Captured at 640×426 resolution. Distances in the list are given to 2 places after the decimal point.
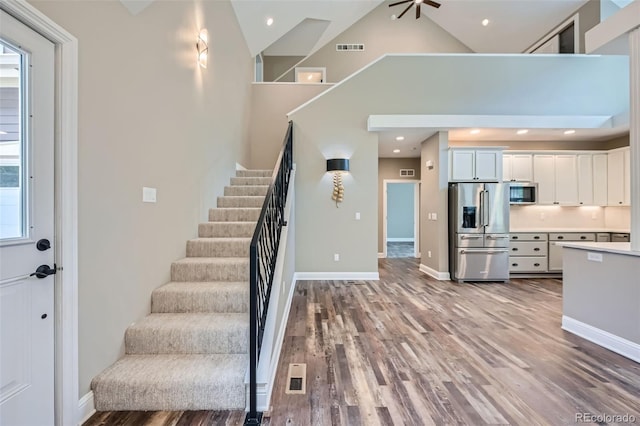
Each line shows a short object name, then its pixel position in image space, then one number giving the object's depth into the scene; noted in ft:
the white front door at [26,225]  4.63
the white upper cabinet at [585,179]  19.47
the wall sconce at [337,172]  16.84
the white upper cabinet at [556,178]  19.45
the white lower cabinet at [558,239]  18.54
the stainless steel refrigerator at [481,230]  17.37
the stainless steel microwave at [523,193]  19.42
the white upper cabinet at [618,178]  18.39
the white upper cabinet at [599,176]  19.42
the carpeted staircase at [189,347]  6.10
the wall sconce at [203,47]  11.87
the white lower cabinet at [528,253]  18.54
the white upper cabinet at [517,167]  19.44
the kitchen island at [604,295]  8.46
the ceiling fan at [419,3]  21.11
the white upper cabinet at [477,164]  17.89
